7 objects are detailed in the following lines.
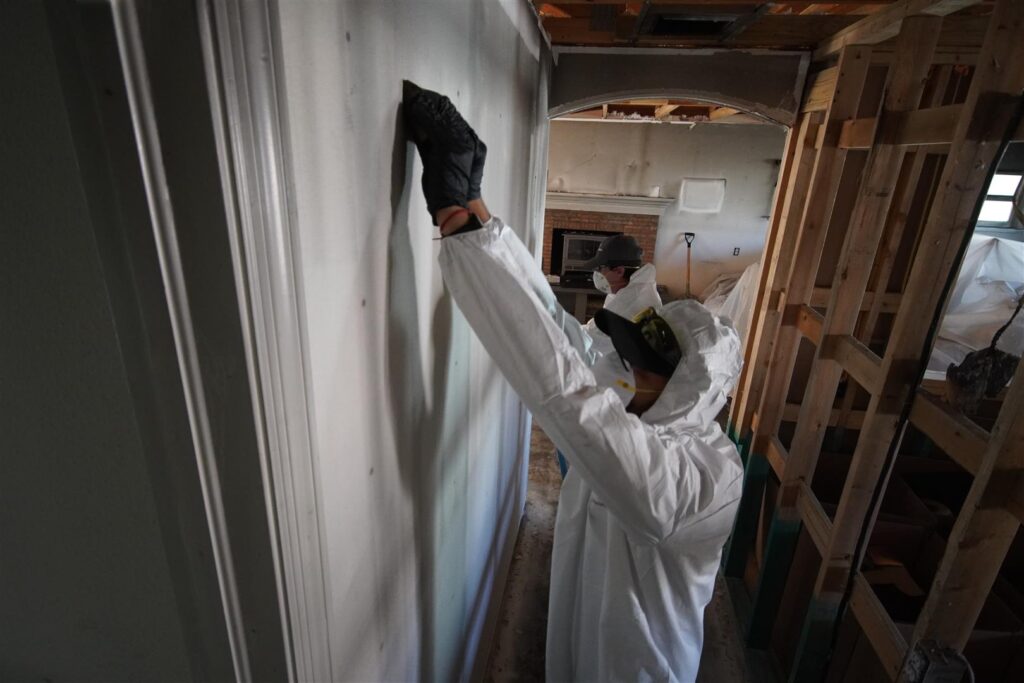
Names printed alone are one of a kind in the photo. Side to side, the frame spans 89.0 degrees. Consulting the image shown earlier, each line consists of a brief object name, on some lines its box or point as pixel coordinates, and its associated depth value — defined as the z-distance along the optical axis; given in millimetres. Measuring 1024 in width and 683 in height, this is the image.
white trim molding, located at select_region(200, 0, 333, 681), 391
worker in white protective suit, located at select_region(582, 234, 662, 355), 1824
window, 4582
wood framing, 1098
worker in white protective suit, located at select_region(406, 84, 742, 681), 816
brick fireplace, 6422
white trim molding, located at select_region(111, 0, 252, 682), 357
